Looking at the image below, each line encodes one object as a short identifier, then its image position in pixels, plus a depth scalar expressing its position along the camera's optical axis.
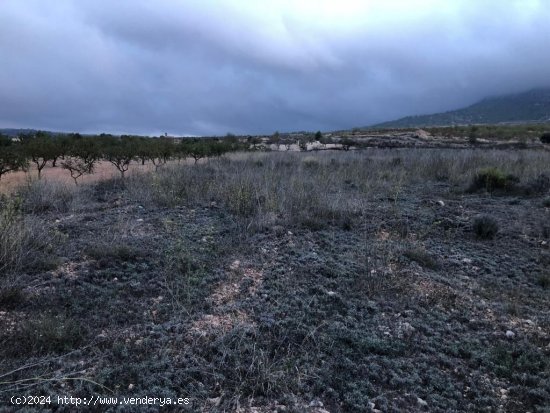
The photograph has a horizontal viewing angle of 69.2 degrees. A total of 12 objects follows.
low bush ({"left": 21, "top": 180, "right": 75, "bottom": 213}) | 8.52
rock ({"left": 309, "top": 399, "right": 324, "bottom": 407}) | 2.85
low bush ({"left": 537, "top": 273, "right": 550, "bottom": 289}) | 5.21
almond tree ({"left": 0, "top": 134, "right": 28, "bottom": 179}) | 13.56
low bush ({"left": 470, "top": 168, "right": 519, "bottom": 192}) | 11.97
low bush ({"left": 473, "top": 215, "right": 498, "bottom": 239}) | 7.10
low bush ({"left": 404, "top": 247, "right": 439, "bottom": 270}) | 5.66
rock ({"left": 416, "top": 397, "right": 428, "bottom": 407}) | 2.97
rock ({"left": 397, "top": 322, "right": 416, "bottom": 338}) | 3.89
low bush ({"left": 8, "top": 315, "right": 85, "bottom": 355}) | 3.20
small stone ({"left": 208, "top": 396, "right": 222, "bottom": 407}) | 2.77
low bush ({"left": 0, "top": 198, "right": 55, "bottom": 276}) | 4.56
